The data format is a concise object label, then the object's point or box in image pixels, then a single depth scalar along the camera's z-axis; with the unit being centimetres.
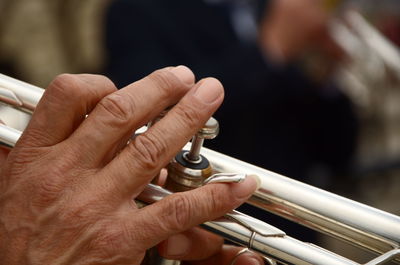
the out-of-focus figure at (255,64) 167
